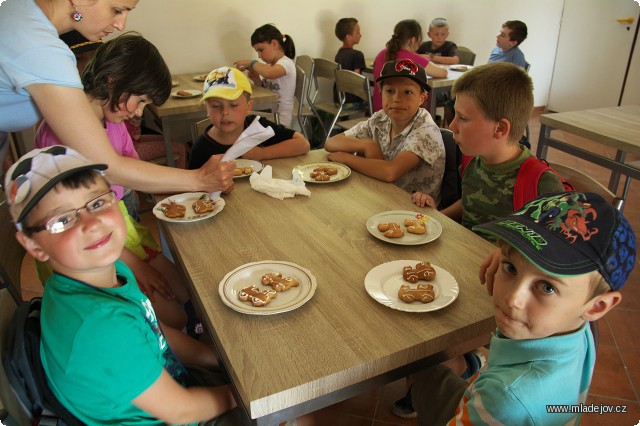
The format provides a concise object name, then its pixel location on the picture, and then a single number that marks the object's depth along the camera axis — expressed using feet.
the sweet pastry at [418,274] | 3.77
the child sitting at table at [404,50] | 13.24
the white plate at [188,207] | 5.00
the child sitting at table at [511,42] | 15.72
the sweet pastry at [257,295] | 3.52
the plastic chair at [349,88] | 12.07
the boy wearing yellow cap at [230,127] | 6.81
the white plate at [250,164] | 6.47
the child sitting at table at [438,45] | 16.93
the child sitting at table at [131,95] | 5.10
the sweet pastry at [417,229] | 4.55
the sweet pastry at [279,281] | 3.70
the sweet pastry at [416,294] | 3.52
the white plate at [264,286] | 3.46
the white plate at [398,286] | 3.47
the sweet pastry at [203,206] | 5.15
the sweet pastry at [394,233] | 4.47
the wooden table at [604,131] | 8.06
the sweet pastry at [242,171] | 6.24
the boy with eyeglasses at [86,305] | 2.83
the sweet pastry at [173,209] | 5.07
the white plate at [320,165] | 5.95
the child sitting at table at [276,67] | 12.86
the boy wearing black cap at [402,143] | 6.13
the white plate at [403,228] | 4.43
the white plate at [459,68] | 15.10
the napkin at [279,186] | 5.53
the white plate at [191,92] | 11.01
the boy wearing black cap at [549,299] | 2.54
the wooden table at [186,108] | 10.07
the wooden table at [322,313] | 2.92
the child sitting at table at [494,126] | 5.01
